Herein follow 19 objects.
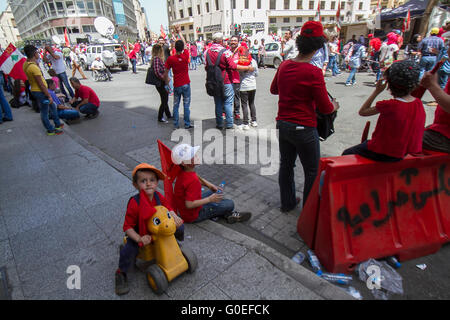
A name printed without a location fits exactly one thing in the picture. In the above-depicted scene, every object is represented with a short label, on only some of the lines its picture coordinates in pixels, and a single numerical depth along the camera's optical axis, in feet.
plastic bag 7.03
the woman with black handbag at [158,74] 21.50
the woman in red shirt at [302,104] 7.95
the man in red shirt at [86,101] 26.16
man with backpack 18.66
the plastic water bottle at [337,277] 7.29
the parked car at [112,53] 67.56
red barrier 7.35
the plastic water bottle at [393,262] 7.79
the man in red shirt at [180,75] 19.30
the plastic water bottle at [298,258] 8.14
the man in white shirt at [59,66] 30.06
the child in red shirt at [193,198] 8.50
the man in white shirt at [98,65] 51.45
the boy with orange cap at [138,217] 6.80
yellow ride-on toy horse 6.72
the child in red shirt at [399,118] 6.99
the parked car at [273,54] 56.85
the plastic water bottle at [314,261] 7.75
